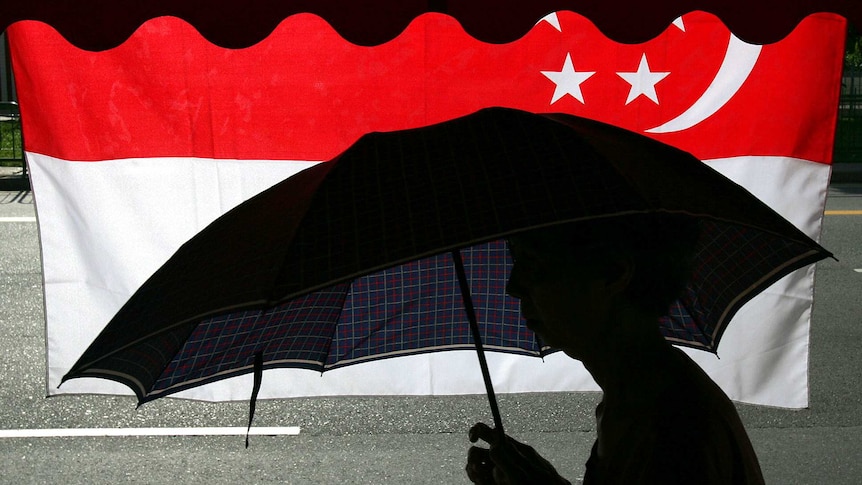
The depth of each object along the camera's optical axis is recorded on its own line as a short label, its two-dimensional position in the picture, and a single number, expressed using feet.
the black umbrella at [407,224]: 4.55
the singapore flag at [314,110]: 13.29
